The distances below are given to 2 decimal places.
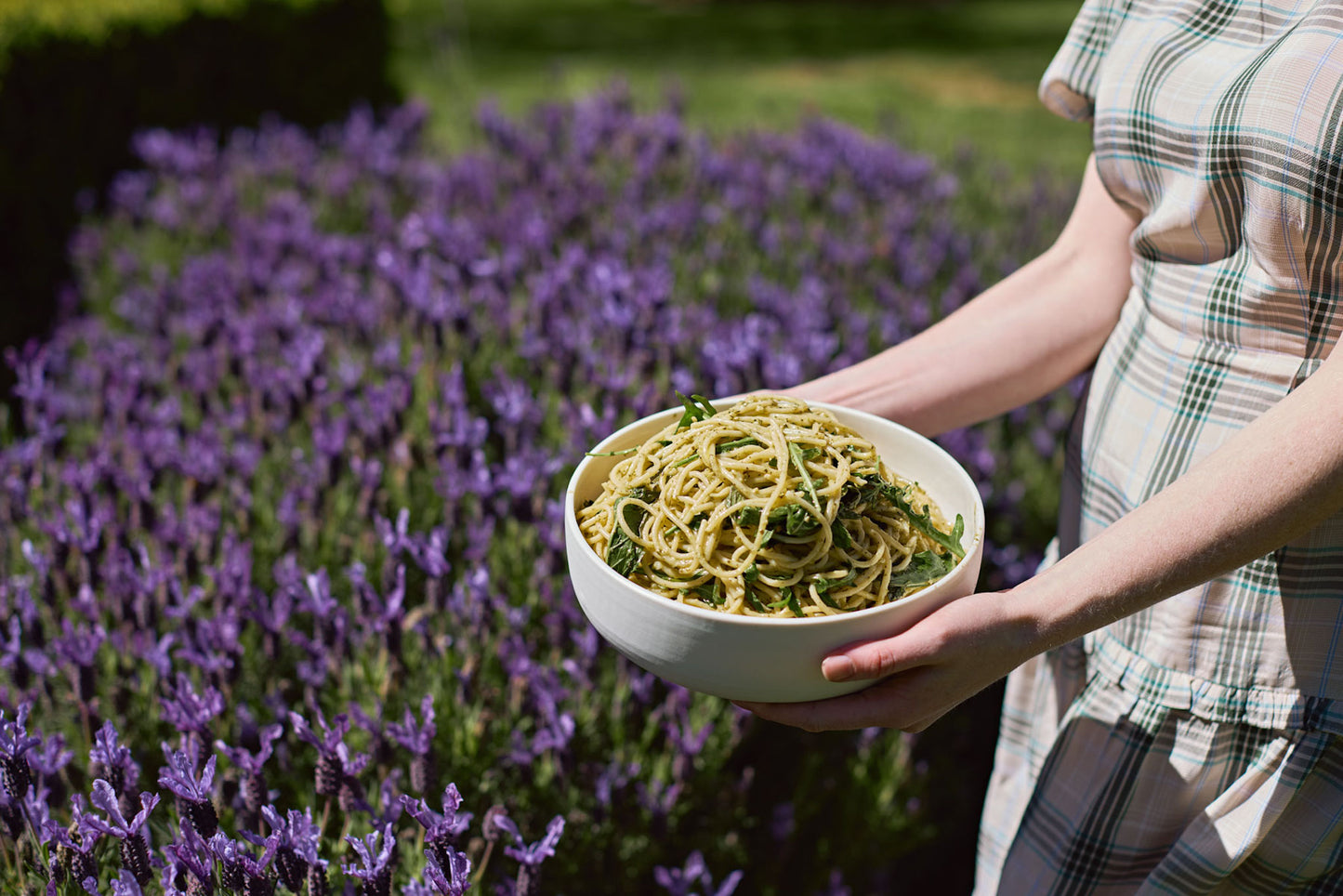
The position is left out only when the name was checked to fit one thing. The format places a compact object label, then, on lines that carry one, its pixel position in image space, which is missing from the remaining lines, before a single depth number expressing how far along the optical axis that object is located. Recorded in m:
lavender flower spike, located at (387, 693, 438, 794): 1.70
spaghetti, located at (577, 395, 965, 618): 1.30
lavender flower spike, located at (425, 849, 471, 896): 1.36
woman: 1.27
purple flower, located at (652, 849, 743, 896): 1.83
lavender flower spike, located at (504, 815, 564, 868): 1.57
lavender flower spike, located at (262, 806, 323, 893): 1.44
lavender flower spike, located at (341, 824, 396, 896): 1.43
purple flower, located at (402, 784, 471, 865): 1.41
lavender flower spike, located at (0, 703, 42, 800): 1.48
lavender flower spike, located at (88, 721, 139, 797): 1.52
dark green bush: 4.95
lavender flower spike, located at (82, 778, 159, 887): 1.39
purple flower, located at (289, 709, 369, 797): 1.57
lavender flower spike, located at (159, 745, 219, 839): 1.42
